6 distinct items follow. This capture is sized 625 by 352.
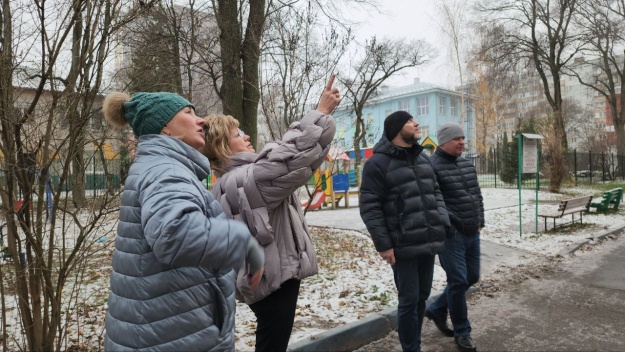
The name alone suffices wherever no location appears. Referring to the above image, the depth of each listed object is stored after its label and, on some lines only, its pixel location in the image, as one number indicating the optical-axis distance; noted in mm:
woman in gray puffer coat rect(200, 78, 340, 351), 2221
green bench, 12926
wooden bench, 9758
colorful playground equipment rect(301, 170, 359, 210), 16241
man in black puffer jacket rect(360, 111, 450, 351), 3279
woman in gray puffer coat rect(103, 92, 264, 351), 1477
